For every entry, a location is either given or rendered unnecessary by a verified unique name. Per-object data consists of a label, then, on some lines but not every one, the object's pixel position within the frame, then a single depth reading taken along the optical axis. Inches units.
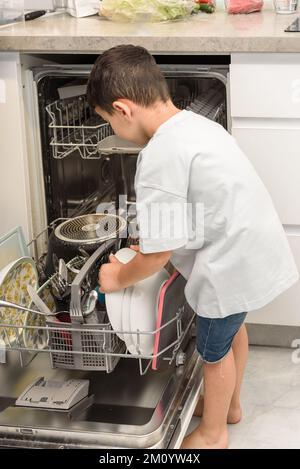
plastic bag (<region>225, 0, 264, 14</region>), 124.0
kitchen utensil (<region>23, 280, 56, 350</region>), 98.6
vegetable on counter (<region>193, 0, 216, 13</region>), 126.2
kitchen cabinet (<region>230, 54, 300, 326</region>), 103.3
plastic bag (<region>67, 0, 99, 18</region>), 125.9
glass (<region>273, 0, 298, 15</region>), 122.7
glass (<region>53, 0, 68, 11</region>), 132.3
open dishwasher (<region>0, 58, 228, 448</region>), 91.5
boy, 87.6
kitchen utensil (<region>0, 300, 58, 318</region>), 90.9
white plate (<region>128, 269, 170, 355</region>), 92.3
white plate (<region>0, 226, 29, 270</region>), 102.7
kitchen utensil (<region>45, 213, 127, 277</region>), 102.3
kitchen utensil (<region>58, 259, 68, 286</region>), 99.0
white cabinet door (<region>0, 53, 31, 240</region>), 109.4
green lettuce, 118.2
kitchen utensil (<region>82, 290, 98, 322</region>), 92.8
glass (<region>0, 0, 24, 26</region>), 116.6
